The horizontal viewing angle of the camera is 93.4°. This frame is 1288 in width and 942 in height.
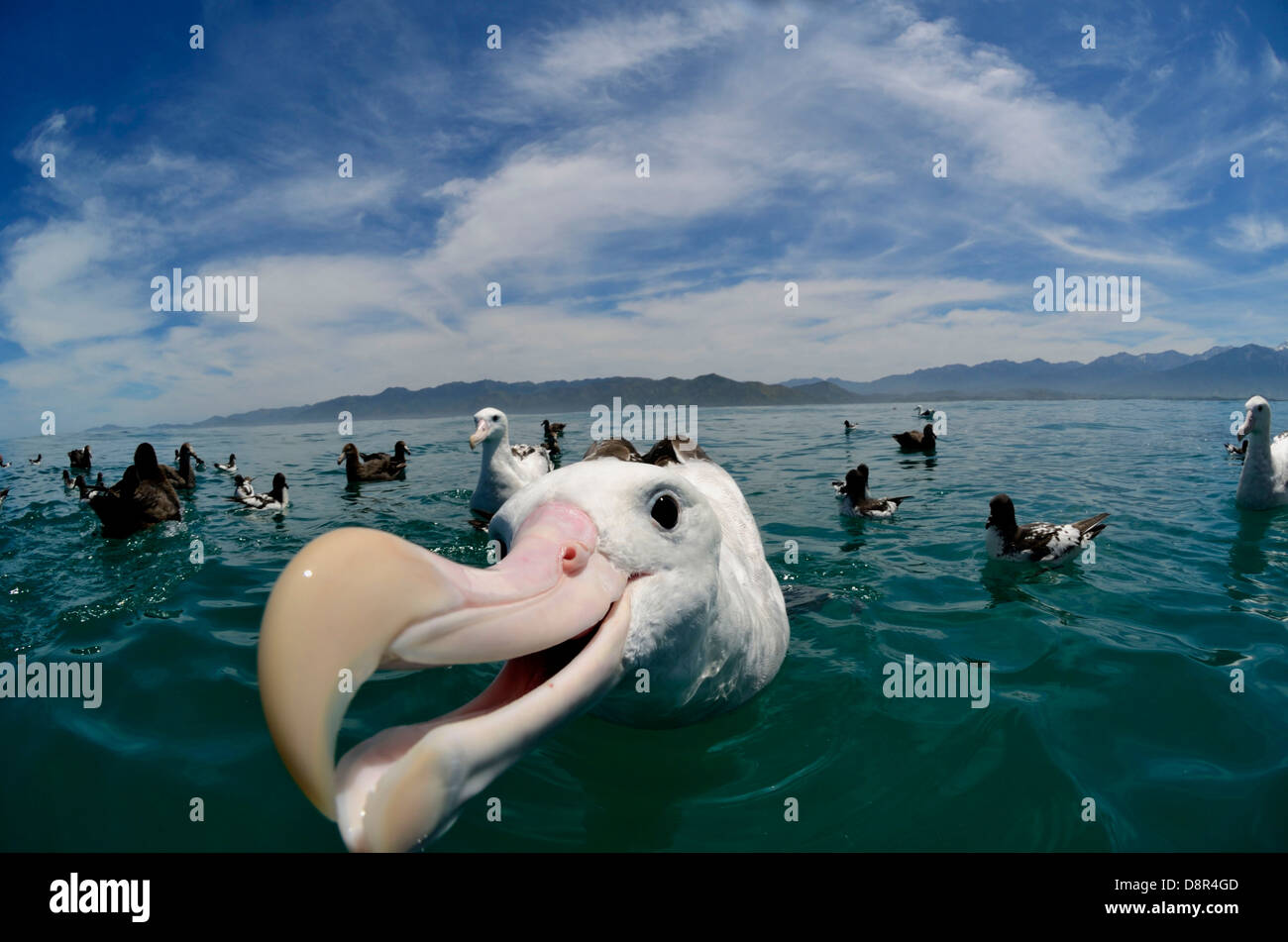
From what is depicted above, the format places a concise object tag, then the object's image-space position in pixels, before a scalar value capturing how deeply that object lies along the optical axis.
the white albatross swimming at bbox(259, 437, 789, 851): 1.55
